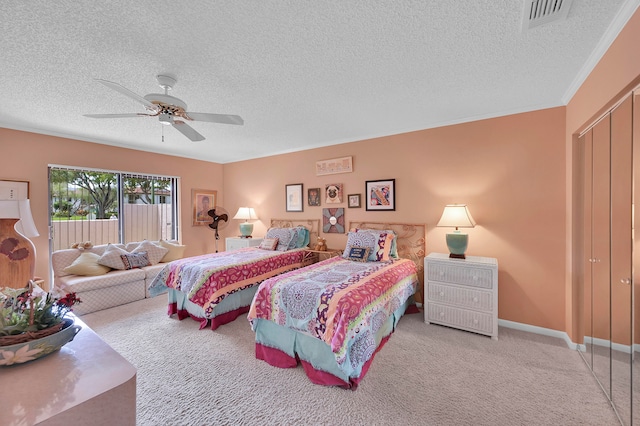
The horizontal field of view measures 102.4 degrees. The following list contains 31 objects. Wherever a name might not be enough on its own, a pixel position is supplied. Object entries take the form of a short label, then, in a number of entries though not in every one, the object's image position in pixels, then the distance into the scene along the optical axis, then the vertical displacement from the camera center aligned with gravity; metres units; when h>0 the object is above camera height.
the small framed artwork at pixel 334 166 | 4.35 +0.79
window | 4.12 +0.11
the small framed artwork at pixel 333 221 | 4.48 -0.18
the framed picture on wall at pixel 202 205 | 5.77 +0.16
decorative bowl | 1.02 -0.57
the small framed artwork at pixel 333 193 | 4.47 +0.32
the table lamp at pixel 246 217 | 5.45 -0.12
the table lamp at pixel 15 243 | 2.66 -0.32
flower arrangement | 1.09 -0.46
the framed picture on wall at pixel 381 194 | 3.94 +0.26
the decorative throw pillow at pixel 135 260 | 4.19 -0.80
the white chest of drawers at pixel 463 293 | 2.82 -0.96
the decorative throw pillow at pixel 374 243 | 3.48 -0.46
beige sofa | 3.56 -0.96
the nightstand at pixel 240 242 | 5.18 -0.64
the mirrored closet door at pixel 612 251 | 1.63 -0.31
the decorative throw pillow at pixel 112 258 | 4.01 -0.73
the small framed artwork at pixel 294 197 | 4.96 +0.28
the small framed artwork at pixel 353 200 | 4.29 +0.18
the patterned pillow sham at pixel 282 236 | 4.48 -0.44
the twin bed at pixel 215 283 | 3.04 -0.90
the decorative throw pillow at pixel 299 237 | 4.55 -0.48
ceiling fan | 2.15 +0.91
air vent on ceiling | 1.49 +1.21
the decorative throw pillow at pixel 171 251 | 4.83 -0.75
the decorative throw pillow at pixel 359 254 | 3.47 -0.59
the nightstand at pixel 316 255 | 4.35 -0.76
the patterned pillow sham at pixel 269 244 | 4.43 -0.57
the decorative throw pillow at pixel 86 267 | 3.77 -0.81
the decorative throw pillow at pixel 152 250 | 4.54 -0.68
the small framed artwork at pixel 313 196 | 4.74 +0.28
